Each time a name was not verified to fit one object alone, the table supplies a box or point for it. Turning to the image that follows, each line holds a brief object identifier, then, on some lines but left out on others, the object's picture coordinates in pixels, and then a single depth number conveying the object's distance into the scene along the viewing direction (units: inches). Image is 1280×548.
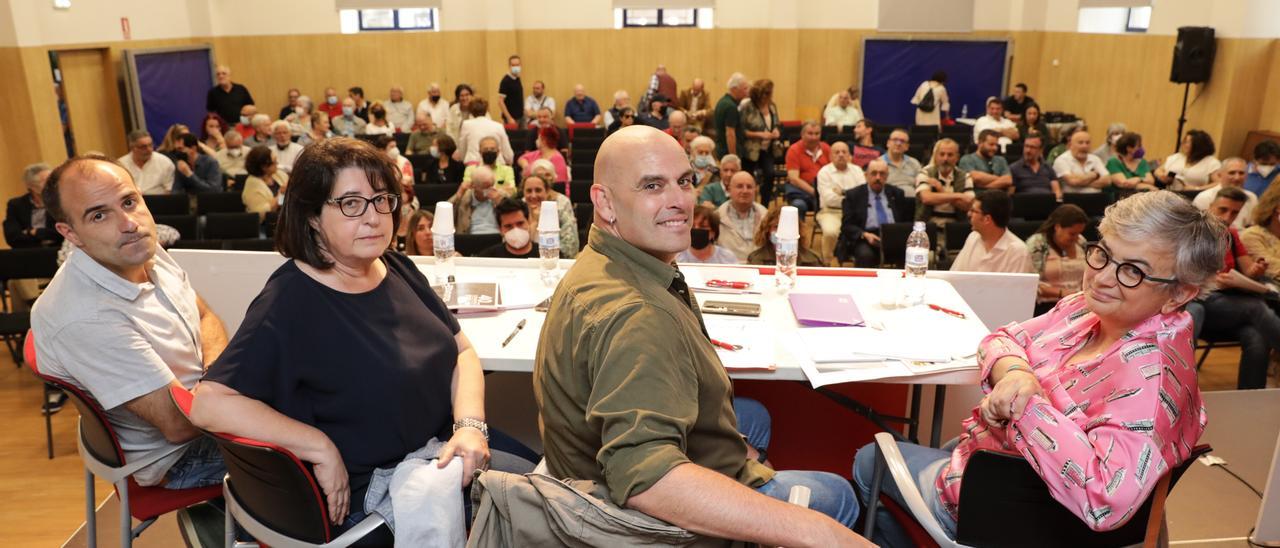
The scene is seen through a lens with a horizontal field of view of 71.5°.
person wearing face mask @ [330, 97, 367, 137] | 486.9
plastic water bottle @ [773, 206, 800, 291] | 127.3
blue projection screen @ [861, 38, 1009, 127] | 570.6
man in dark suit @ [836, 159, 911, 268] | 262.1
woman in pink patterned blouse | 71.9
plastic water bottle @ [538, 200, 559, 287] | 130.2
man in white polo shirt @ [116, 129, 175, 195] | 319.6
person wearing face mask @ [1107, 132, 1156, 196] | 306.7
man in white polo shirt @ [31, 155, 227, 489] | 87.5
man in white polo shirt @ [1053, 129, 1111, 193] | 311.1
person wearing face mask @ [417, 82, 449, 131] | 528.1
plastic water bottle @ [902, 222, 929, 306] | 121.8
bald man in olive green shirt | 62.3
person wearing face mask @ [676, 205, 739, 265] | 195.0
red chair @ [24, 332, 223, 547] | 88.7
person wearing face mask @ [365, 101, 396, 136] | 471.5
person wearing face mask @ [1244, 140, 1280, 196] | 272.2
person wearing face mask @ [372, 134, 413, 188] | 308.2
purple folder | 112.1
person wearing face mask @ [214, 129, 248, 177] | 354.9
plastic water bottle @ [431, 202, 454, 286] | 135.0
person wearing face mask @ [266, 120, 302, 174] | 364.2
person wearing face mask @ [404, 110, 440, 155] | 400.2
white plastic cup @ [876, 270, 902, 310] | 120.5
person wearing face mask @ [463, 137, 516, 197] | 296.0
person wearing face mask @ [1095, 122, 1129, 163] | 363.3
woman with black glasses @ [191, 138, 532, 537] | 75.2
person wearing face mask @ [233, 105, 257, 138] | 471.8
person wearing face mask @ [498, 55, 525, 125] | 539.5
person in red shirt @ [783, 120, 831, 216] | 323.6
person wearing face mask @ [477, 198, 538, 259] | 192.5
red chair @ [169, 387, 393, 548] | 73.3
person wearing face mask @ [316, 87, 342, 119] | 549.6
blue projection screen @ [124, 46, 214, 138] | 459.2
